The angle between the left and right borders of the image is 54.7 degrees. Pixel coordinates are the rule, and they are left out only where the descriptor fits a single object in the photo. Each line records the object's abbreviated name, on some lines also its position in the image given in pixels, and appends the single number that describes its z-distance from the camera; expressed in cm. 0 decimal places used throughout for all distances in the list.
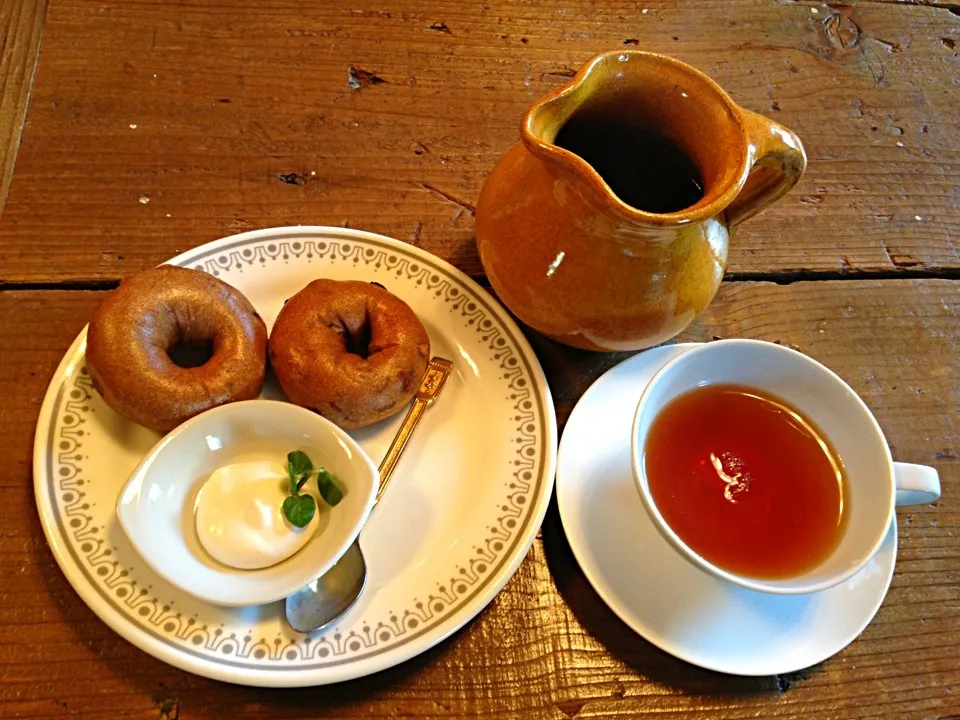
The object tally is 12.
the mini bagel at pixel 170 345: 38
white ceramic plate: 36
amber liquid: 37
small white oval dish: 36
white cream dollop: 37
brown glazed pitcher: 35
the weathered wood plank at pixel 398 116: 47
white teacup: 35
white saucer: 38
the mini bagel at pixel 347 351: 40
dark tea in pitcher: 39
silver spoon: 37
